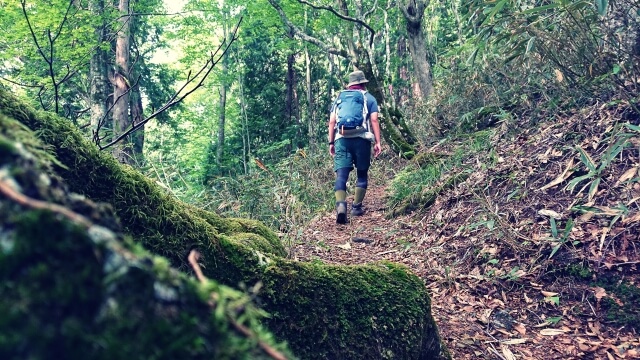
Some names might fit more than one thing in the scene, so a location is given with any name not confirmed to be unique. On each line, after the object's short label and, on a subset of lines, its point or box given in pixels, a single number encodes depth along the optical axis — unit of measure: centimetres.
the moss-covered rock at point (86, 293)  58
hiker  625
